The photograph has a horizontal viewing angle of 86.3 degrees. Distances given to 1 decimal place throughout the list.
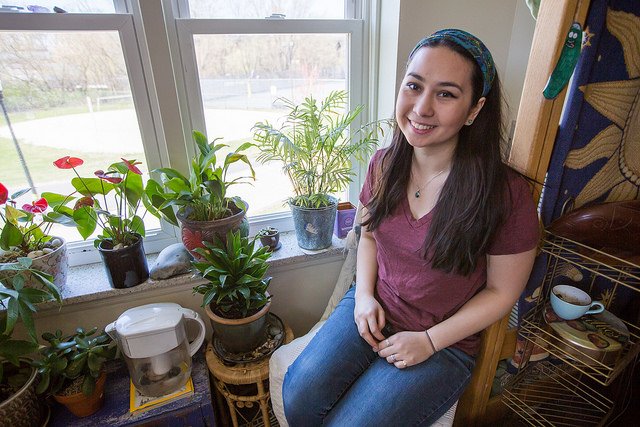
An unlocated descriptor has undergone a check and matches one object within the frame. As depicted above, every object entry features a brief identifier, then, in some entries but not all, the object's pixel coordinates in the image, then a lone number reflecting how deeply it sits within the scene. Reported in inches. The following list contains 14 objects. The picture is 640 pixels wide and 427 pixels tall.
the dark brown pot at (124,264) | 45.0
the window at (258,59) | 48.9
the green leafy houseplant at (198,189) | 44.6
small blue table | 41.2
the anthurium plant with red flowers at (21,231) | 41.3
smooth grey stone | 49.2
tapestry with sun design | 29.5
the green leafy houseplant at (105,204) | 43.2
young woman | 33.1
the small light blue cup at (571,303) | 34.7
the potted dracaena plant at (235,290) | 43.1
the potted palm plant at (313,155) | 48.7
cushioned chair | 36.7
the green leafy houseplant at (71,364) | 39.9
